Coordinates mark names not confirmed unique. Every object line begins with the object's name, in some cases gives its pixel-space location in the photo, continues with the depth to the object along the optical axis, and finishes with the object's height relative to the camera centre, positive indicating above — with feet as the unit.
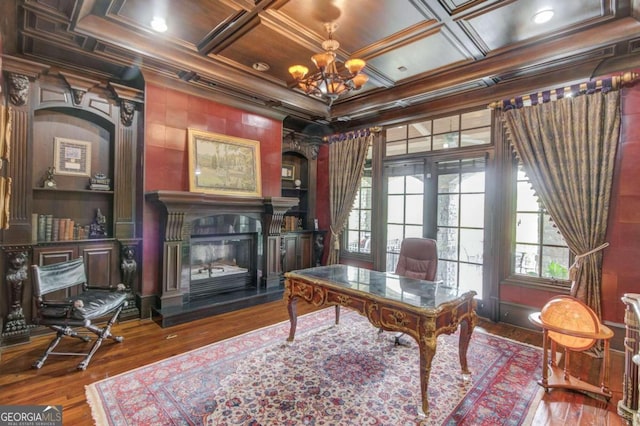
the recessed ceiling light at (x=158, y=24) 9.28 +5.58
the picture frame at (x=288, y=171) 19.12 +2.34
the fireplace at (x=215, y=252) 12.23 -2.05
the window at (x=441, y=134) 13.29 +3.65
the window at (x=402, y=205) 15.29 +0.31
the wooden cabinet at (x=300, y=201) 18.11 +0.52
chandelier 8.32 +3.78
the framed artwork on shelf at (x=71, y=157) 11.41 +1.80
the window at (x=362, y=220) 17.49 -0.54
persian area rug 6.55 -4.33
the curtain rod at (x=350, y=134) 16.66 +4.34
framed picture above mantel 13.32 +1.98
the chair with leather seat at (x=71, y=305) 8.64 -2.93
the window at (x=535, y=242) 11.43 -1.05
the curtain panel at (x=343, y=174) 17.29 +2.05
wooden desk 6.60 -2.23
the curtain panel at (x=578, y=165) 10.09 +1.68
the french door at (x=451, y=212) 13.29 +0.01
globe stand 7.07 -2.69
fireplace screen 14.01 -2.68
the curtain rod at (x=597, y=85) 9.69 +4.32
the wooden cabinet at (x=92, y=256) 10.56 -1.84
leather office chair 10.31 -1.63
